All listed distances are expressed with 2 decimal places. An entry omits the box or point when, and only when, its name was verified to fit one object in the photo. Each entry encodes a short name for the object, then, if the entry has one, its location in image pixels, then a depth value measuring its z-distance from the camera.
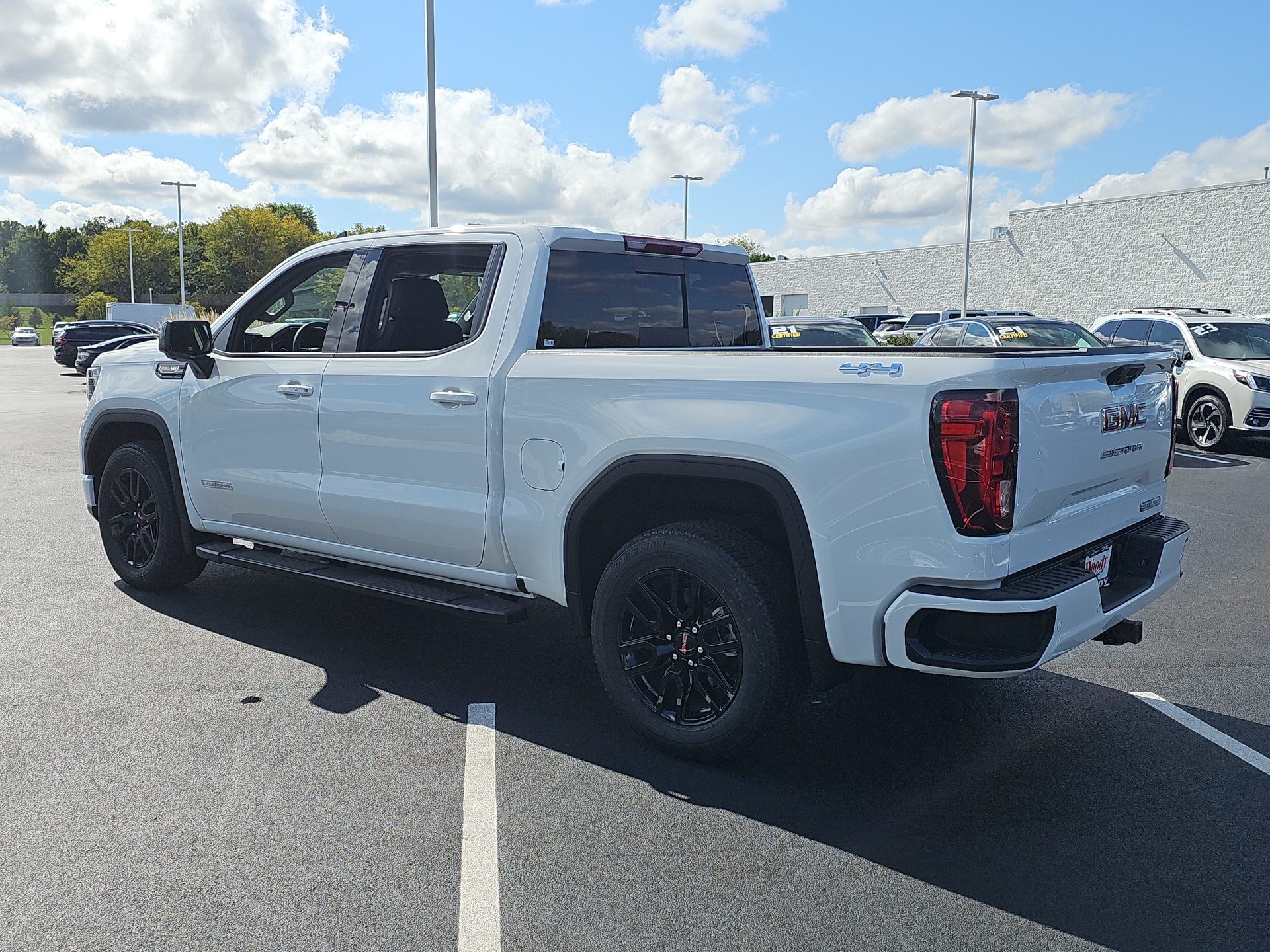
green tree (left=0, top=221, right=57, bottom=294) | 130.00
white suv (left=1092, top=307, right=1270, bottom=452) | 13.77
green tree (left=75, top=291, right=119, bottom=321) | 93.12
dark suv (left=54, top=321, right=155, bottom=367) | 34.50
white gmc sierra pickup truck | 3.34
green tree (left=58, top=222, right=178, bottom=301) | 100.88
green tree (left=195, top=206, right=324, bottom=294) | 109.94
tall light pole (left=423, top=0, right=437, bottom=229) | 16.45
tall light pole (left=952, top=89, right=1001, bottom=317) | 35.41
